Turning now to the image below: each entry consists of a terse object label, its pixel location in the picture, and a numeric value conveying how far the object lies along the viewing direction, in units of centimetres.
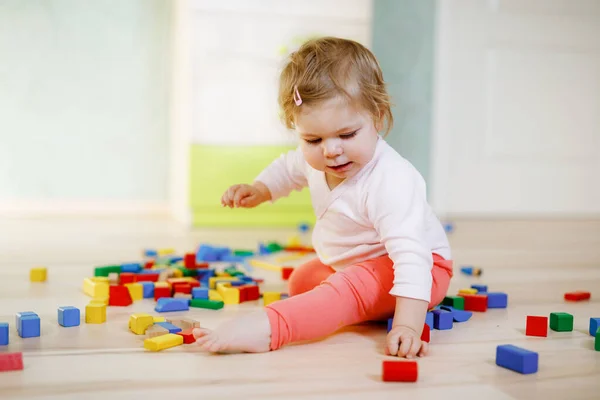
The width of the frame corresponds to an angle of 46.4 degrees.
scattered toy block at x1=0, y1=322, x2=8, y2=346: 104
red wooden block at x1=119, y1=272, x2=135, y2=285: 147
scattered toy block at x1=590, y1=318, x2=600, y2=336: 116
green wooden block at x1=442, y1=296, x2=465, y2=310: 134
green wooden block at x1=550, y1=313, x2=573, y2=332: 118
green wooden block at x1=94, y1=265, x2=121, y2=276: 156
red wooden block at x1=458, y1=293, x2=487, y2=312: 135
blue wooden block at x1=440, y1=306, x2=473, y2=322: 125
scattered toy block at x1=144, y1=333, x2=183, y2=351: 102
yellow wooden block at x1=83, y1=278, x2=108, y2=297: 138
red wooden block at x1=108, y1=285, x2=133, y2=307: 133
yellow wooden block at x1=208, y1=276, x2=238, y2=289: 149
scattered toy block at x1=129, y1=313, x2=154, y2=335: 111
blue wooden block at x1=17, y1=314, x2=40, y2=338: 107
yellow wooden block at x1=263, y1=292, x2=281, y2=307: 135
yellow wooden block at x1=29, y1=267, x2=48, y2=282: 156
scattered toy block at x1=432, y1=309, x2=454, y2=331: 119
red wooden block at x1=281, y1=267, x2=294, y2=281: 165
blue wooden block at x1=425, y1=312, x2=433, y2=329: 118
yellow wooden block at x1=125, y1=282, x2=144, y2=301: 139
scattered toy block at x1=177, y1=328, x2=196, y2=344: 106
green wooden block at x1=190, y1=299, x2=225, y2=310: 132
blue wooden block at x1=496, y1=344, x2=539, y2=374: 94
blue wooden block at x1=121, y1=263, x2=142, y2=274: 158
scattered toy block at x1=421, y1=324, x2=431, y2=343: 109
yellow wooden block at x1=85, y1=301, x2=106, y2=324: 118
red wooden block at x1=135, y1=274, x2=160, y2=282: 150
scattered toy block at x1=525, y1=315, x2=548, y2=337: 115
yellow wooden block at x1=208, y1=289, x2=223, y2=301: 139
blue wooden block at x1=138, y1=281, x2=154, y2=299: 140
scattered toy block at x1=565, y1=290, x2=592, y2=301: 147
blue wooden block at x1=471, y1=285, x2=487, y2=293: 150
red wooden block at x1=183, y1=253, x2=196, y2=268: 166
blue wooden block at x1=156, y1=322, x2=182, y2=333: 111
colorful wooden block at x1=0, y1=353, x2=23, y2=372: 90
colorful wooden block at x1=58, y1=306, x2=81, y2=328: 115
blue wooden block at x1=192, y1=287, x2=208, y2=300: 137
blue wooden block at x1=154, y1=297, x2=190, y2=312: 128
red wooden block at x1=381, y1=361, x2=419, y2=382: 90
